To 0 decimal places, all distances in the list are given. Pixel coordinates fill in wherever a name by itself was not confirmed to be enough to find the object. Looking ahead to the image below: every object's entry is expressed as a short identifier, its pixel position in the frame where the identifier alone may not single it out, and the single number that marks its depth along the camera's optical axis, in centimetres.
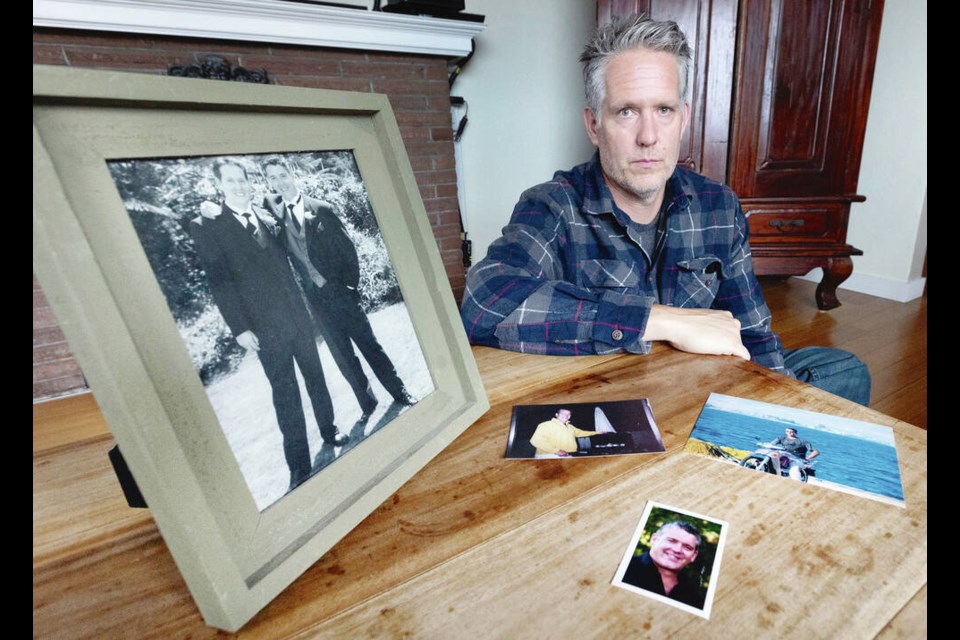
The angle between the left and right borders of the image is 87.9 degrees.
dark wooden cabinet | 207
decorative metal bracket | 195
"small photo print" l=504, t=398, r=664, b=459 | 53
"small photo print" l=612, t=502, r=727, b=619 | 36
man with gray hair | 103
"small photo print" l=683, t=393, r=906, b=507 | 46
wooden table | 35
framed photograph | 30
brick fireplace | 181
